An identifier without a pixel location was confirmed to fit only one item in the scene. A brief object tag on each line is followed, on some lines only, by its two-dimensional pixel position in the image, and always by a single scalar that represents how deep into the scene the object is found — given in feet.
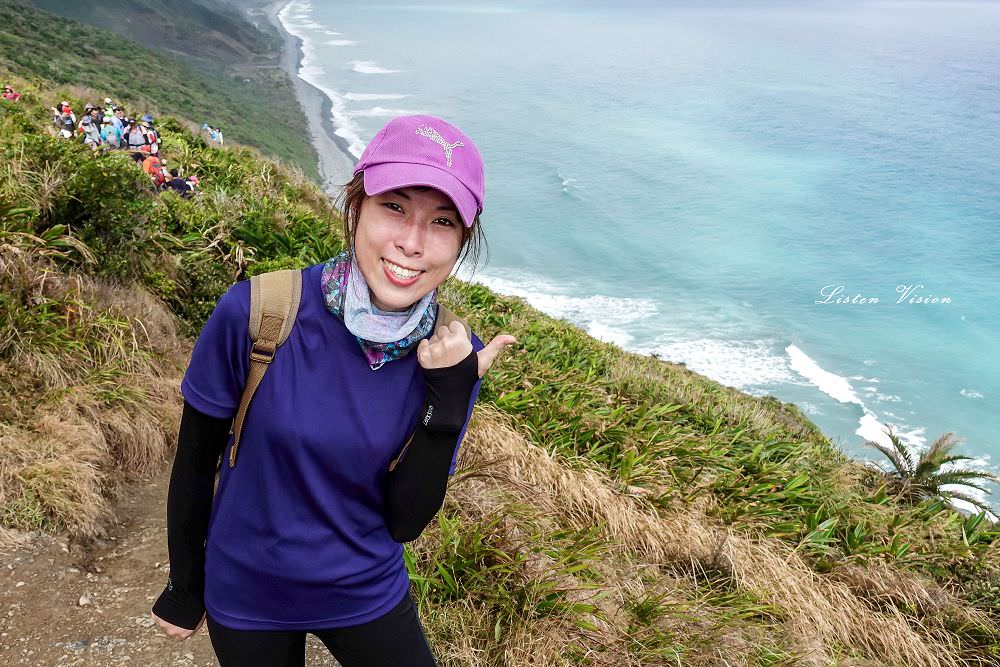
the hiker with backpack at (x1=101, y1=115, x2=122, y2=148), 41.00
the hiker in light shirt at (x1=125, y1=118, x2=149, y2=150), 40.75
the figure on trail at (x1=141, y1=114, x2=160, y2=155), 40.78
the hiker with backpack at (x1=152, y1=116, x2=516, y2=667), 5.07
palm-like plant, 31.08
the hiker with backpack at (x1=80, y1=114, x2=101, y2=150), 37.71
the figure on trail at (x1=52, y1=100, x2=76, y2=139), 39.95
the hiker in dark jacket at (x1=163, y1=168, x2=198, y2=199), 29.91
